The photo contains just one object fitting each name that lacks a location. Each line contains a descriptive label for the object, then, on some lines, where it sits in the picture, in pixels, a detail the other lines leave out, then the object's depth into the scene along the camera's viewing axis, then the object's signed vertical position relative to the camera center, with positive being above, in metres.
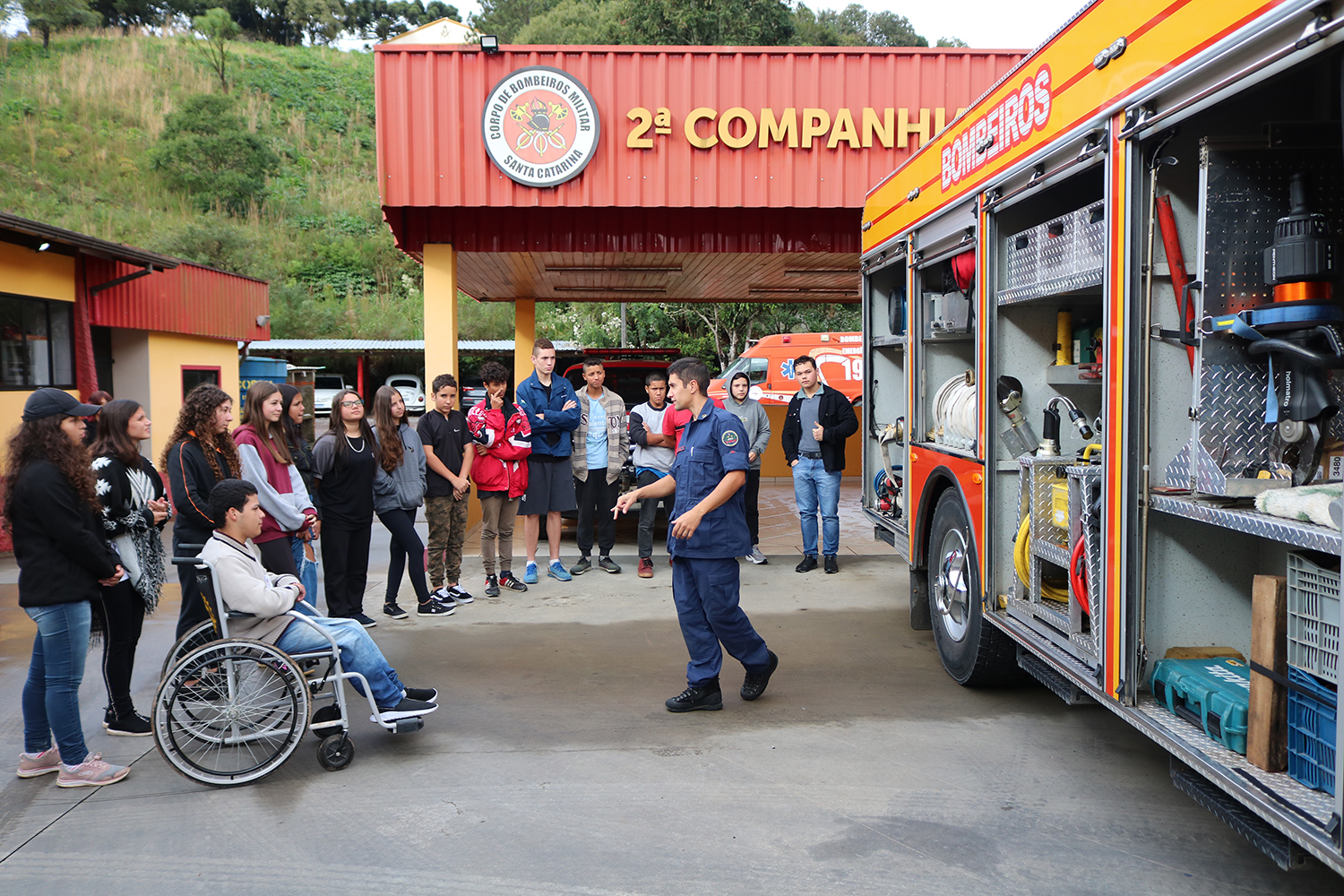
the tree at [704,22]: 37.69 +14.63
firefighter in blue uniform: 4.89 -0.74
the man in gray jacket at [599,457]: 8.53 -0.49
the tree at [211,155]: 49.22 +13.04
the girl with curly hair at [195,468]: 4.88 -0.29
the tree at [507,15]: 75.94 +30.92
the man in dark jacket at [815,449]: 8.58 -0.47
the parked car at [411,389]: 38.81 +0.67
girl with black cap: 3.88 -0.57
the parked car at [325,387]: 38.93 +0.85
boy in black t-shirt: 7.30 -0.60
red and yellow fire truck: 2.78 +0.01
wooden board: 2.82 -0.87
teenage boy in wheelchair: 4.10 -0.81
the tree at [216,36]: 65.25 +27.17
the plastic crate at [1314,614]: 2.63 -0.63
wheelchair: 3.99 -1.24
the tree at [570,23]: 54.19 +23.42
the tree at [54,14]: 66.25 +27.61
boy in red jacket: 7.63 -0.41
